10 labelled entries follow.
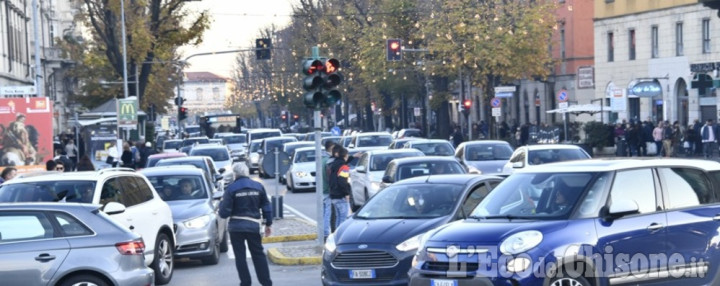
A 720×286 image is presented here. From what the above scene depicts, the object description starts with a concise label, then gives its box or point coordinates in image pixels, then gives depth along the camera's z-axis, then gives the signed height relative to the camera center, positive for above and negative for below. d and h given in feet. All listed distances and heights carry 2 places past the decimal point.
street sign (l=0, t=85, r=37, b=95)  131.44 +1.61
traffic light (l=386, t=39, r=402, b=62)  179.42 +6.71
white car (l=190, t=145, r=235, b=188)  141.08 -5.69
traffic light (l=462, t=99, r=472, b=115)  195.08 -1.48
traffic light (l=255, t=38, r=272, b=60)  179.52 +7.25
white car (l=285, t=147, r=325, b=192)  132.77 -7.30
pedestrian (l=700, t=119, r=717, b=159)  159.53 -5.78
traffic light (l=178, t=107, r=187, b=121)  271.28 -2.29
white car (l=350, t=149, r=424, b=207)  96.37 -5.63
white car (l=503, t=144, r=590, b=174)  97.96 -4.62
